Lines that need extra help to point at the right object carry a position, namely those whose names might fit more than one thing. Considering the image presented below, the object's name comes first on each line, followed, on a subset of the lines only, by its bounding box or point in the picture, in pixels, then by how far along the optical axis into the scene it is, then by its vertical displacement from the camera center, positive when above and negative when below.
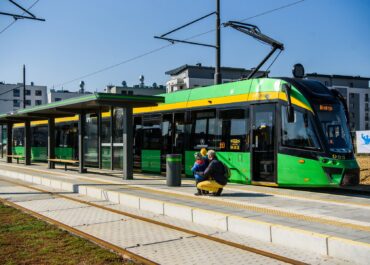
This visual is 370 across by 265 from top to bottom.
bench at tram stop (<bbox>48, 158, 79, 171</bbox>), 19.41 -0.83
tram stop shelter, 14.94 +1.37
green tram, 11.27 +0.32
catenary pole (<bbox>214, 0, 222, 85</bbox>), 16.75 +3.62
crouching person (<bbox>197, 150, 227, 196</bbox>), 10.71 -0.86
